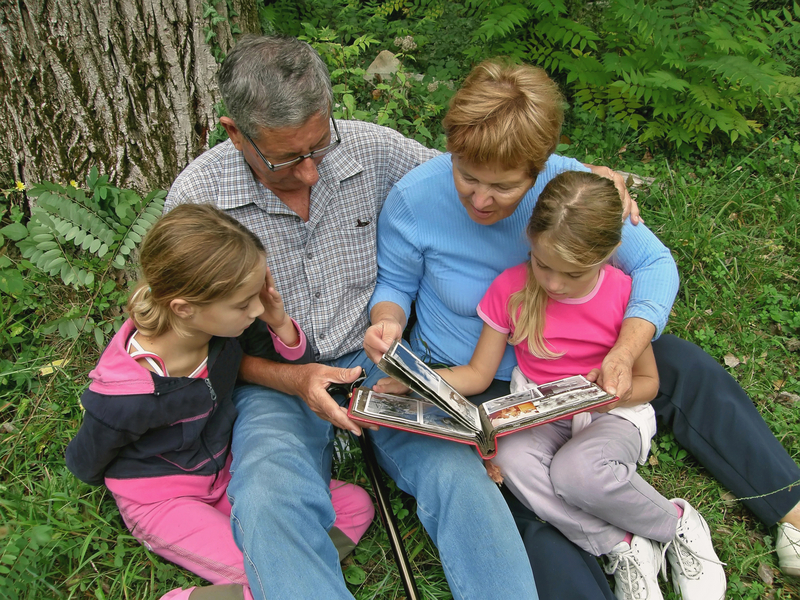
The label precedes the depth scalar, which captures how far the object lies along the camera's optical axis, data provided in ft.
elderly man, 7.21
